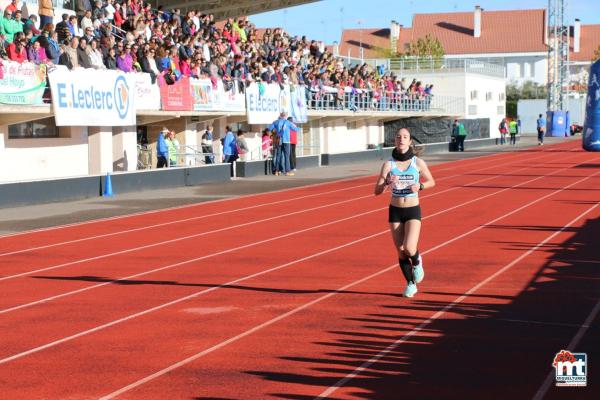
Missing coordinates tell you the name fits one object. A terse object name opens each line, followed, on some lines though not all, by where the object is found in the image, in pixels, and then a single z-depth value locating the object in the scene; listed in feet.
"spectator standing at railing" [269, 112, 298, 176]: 122.72
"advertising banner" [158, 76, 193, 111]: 106.52
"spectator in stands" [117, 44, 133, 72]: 98.84
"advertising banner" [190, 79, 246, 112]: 113.80
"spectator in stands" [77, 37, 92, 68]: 92.53
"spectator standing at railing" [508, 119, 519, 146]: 234.38
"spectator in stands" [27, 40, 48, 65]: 85.92
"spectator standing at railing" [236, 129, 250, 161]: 124.16
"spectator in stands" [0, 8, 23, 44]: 87.30
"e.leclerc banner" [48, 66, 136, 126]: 88.53
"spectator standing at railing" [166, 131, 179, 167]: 110.01
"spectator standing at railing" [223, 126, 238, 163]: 119.55
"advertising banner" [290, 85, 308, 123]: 140.56
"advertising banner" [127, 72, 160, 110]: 100.68
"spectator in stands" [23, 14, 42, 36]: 89.45
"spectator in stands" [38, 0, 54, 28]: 94.99
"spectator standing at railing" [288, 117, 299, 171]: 124.57
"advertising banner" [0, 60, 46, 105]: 81.71
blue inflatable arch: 132.57
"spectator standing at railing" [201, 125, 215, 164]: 120.77
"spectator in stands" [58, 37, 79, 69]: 90.12
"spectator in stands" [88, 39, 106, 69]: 94.48
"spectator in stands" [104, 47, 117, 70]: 97.25
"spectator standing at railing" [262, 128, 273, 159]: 131.14
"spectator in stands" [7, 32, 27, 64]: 83.76
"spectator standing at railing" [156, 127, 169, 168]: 108.06
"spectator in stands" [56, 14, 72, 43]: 94.53
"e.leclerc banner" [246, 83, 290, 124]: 127.85
